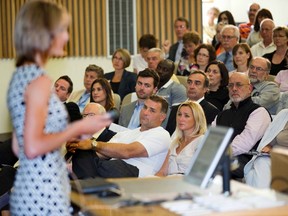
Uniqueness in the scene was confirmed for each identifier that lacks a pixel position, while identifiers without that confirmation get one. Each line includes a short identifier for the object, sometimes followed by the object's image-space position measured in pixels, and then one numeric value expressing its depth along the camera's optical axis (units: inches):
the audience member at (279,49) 427.3
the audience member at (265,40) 466.2
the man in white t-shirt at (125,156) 307.5
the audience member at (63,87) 443.1
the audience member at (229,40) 462.3
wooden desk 147.1
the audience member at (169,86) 409.6
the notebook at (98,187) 164.1
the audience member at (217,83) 402.4
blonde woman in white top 314.9
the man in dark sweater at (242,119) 326.7
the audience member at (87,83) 452.8
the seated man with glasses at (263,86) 369.7
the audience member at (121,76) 465.2
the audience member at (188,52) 474.1
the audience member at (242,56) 420.4
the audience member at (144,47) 505.9
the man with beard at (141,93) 394.5
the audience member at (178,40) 503.8
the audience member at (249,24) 559.6
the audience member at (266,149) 308.5
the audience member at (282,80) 403.7
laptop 154.5
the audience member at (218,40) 495.6
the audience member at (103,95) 400.6
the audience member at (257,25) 503.8
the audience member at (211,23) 651.8
